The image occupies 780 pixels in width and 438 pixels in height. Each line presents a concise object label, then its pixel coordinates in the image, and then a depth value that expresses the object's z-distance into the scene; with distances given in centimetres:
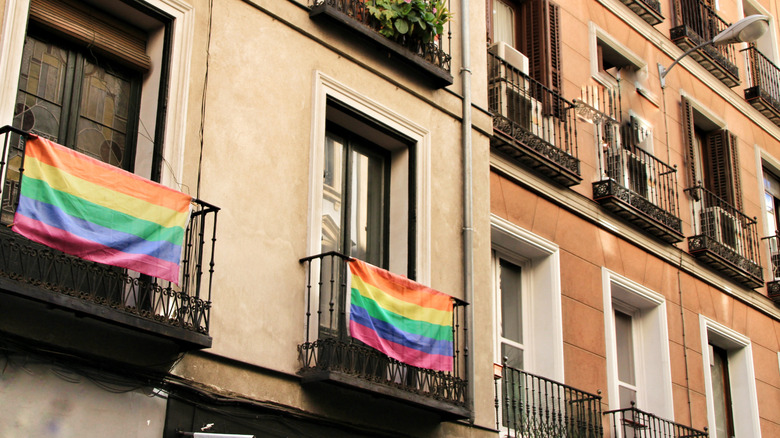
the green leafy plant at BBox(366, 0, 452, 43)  1347
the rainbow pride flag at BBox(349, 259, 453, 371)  1158
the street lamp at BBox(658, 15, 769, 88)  1994
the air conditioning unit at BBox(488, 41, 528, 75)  1692
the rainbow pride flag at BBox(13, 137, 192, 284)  897
